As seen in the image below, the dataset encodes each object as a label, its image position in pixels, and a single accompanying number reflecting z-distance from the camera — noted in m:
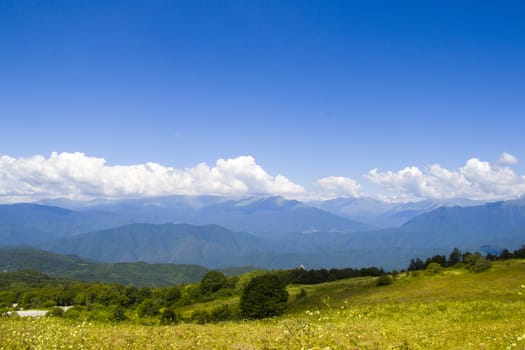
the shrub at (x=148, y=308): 72.94
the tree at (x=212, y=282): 98.75
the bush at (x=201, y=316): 48.61
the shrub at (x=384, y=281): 62.25
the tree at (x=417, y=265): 96.05
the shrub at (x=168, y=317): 42.06
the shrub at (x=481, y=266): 58.51
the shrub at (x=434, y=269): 62.88
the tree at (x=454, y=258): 83.65
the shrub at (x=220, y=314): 48.91
